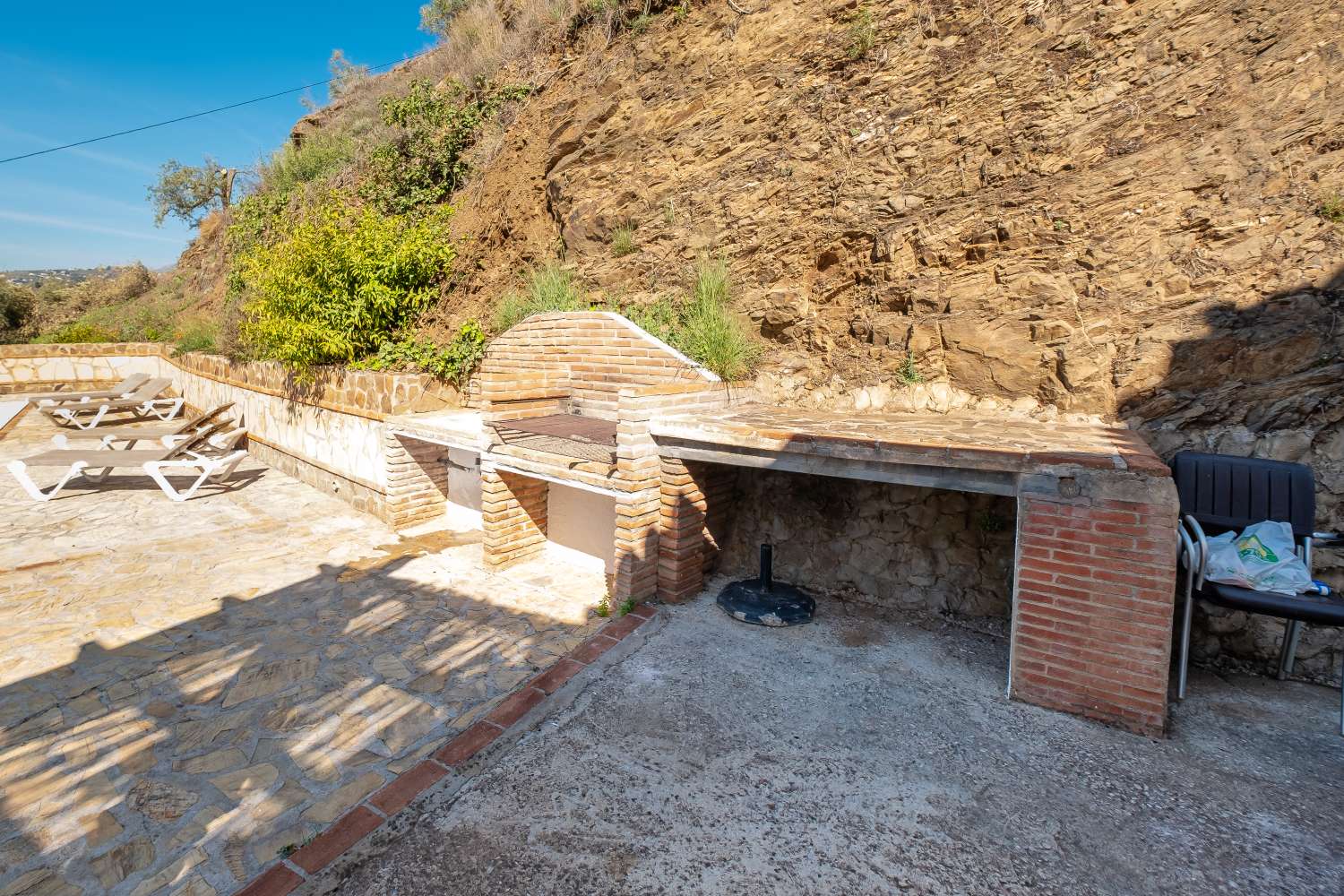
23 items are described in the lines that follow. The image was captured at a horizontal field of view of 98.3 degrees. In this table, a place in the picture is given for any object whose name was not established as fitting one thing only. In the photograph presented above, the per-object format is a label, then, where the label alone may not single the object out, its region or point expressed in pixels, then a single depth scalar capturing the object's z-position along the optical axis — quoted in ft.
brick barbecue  10.00
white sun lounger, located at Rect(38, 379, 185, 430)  40.34
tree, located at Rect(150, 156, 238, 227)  68.13
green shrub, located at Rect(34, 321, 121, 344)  52.39
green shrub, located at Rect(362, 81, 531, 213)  36.19
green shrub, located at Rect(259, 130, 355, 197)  47.47
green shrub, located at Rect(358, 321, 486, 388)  25.66
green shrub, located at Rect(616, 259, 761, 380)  19.38
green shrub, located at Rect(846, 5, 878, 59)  21.65
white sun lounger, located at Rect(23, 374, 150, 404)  41.39
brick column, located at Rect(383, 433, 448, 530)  23.26
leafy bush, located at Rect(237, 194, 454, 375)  26.78
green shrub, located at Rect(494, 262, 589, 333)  24.82
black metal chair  10.44
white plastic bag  10.34
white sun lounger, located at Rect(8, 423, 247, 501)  25.58
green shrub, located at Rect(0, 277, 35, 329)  56.80
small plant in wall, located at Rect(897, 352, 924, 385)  17.51
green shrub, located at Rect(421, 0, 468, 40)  49.47
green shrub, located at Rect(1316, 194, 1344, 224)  13.21
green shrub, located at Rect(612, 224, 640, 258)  24.94
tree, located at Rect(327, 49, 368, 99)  60.15
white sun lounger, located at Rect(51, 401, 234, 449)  30.48
